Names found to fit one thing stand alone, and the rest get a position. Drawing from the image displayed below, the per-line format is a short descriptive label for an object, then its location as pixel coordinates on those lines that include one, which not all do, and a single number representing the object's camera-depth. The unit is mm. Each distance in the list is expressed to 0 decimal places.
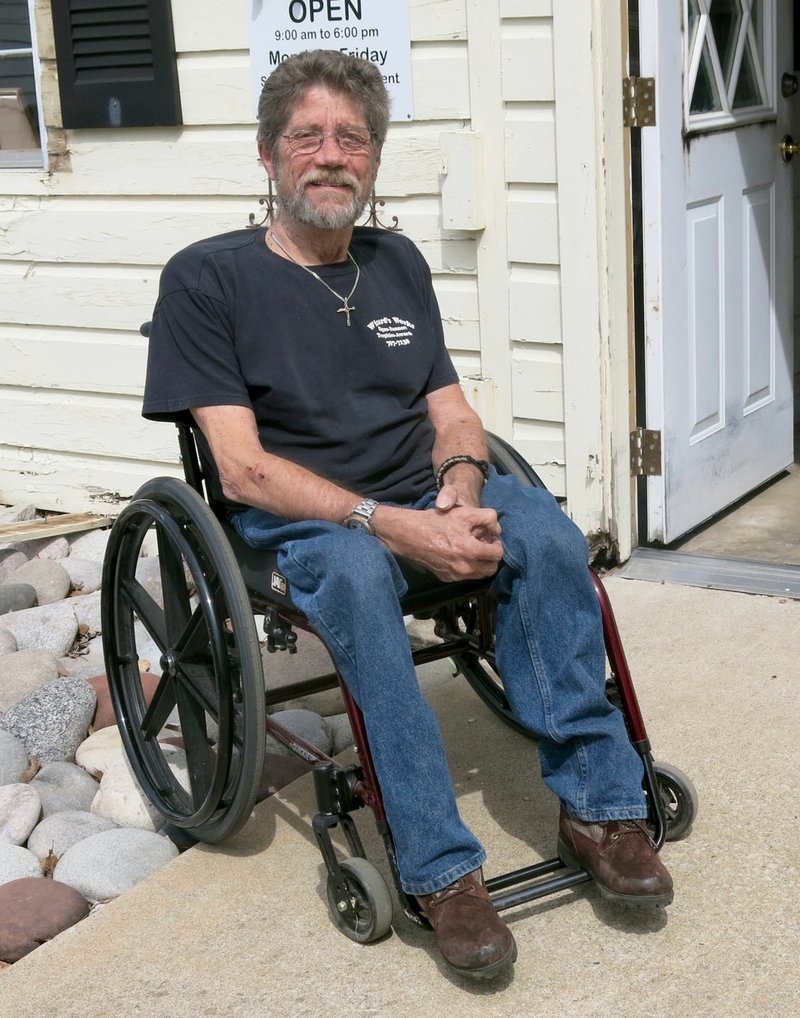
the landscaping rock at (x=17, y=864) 2688
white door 3740
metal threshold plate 3740
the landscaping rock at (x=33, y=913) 2441
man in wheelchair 2172
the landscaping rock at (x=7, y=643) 3895
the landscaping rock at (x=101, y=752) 3174
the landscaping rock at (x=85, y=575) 4523
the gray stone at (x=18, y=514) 5004
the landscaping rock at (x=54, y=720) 3244
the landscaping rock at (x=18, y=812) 2842
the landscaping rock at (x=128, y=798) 2902
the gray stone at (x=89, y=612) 4184
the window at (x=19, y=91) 4695
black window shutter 4320
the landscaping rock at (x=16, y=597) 4277
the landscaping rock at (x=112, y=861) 2607
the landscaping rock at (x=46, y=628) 3961
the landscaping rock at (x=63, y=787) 2996
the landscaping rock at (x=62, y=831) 2785
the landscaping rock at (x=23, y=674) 3543
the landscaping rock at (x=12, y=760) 3131
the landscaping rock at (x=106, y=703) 3363
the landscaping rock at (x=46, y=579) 4395
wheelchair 2268
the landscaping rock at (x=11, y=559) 4622
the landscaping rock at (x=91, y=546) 4691
